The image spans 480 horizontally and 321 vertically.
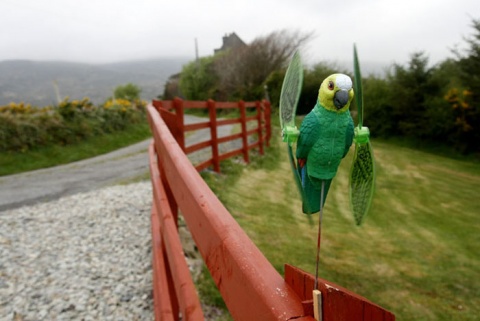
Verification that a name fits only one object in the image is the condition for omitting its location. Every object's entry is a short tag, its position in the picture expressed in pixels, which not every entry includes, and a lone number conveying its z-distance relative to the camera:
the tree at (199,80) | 32.84
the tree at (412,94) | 14.38
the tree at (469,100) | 12.30
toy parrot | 0.74
